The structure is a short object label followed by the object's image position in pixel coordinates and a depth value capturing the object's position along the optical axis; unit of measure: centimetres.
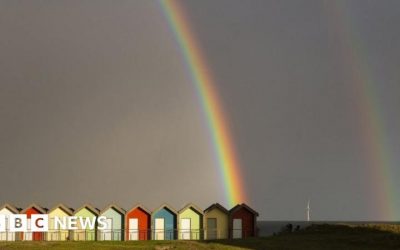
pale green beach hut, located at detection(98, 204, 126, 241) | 8975
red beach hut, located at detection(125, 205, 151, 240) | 9019
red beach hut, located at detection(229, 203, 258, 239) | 9241
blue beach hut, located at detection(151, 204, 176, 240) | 9069
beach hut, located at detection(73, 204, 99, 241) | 8900
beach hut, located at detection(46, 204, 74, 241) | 8865
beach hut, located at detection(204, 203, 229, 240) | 9194
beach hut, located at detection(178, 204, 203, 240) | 9100
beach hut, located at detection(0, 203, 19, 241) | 8750
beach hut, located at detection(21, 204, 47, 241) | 8819
